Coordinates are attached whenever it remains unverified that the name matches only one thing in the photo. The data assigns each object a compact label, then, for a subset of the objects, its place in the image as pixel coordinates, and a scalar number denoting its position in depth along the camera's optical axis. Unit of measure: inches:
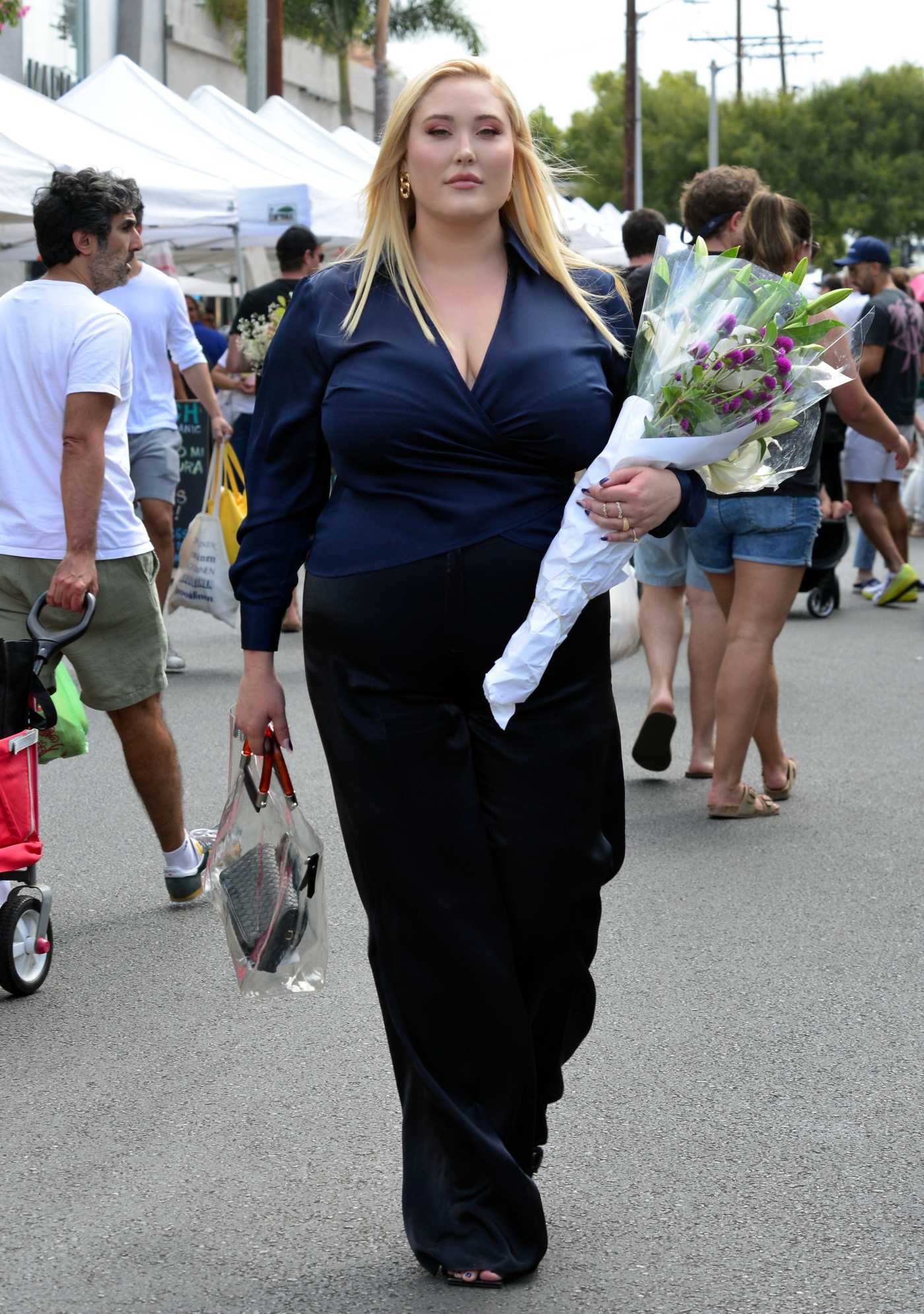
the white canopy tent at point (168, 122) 595.5
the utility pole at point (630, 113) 1905.8
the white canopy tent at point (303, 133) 757.3
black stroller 444.1
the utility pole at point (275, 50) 1227.2
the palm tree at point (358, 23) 1692.9
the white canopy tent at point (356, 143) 830.5
